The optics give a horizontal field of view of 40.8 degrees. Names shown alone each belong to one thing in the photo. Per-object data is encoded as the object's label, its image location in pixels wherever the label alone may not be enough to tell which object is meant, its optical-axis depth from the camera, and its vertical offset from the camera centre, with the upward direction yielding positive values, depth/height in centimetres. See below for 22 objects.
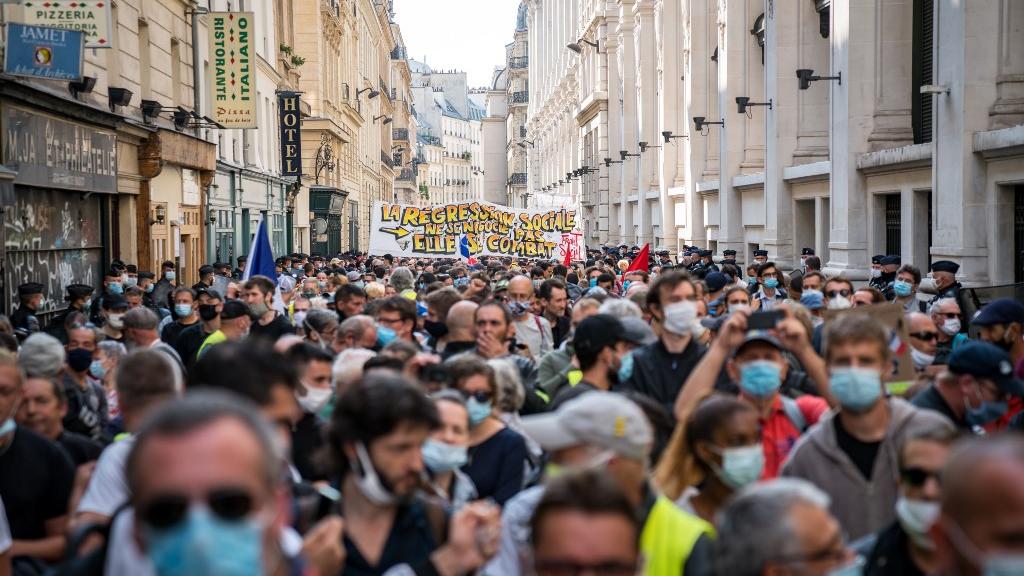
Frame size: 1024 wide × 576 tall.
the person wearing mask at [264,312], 1088 -48
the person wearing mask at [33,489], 544 -93
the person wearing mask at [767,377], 589 -57
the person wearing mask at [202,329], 1134 -63
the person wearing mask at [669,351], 707 -54
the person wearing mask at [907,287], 1328 -39
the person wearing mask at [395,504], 413 -77
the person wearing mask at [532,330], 1103 -65
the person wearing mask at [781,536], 344 -73
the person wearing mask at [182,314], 1227 -54
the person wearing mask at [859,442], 504 -74
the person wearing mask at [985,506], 274 -53
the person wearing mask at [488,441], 588 -83
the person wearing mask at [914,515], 414 -81
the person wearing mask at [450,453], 505 -74
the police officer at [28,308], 1375 -55
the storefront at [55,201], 1641 +76
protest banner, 2530 +36
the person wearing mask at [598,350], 691 -50
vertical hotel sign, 4053 +342
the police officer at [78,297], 1488 -45
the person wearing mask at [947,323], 1007 -57
